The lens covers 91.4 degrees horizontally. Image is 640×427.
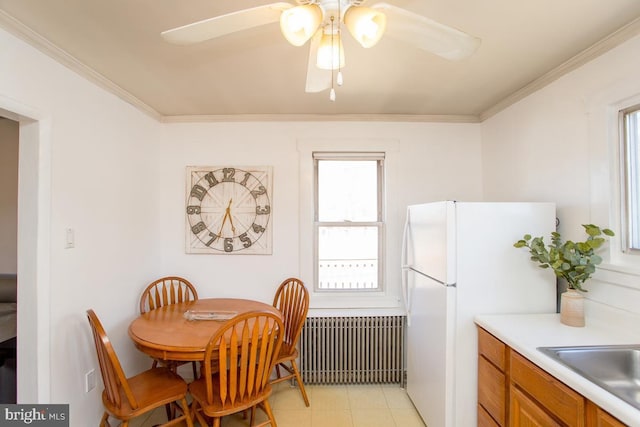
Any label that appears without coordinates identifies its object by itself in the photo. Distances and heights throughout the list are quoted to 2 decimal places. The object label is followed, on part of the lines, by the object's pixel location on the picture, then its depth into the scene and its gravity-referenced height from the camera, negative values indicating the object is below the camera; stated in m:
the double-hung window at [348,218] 2.93 -0.02
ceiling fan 0.98 +0.63
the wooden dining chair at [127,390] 1.61 -1.01
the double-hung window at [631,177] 1.59 +0.20
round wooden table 1.71 -0.71
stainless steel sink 1.33 -0.63
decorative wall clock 2.81 +0.03
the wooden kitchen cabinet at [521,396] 1.12 -0.78
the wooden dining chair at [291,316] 2.39 -0.80
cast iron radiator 2.69 -1.16
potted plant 1.61 -0.26
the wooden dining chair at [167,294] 2.51 -0.66
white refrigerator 1.84 -0.39
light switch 1.80 -0.13
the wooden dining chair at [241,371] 1.63 -0.86
